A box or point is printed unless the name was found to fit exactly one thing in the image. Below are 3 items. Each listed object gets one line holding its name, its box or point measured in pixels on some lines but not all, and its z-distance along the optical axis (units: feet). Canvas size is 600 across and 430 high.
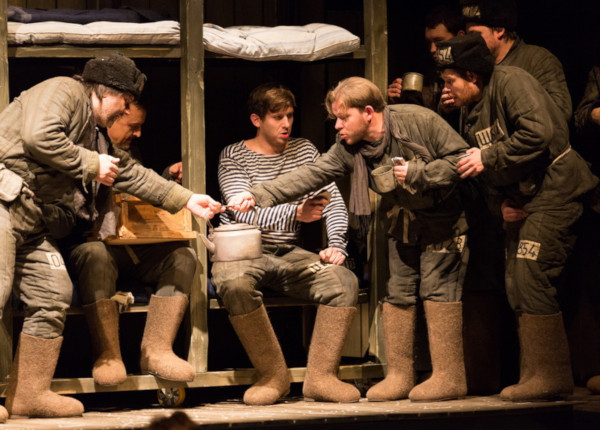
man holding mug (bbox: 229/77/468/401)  36.06
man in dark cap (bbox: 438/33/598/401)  35.12
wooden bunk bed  37.24
